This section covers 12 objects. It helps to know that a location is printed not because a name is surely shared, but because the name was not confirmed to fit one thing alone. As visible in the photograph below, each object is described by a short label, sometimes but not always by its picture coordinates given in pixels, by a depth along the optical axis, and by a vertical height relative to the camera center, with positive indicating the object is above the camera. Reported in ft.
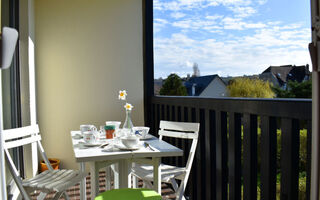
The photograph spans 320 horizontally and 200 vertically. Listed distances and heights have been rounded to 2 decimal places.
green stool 5.63 -1.98
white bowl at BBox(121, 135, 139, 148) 6.63 -1.06
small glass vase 8.55 -0.86
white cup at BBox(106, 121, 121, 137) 8.41 -0.99
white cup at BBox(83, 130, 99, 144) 7.12 -1.04
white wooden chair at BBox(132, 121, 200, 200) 7.97 -2.25
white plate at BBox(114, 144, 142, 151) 6.57 -1.20
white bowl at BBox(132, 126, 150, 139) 8.31 -1.10
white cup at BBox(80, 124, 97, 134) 8.69 -0.98
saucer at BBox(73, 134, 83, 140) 8.38 -1.19
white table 6.14 -1.34
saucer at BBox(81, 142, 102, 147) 7.13 -1.20
